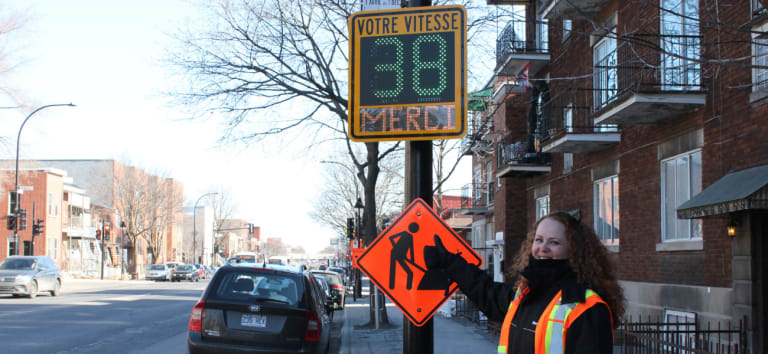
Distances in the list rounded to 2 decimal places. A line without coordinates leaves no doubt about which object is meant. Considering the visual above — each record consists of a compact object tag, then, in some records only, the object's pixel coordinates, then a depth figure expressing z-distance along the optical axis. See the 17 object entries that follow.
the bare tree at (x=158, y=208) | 67.88
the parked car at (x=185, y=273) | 56.22
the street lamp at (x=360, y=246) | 30.22
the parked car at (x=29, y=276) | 24.37
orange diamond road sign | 4.65
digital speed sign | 4.90
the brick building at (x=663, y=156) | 10.10
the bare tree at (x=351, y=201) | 45.06
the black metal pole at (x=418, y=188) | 4.81
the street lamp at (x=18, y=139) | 34.60
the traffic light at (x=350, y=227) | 32.22
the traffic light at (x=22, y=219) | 37.42
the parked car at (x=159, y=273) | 55.47
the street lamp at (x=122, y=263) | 56.72
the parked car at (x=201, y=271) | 62.88
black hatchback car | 8.60
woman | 2.83
